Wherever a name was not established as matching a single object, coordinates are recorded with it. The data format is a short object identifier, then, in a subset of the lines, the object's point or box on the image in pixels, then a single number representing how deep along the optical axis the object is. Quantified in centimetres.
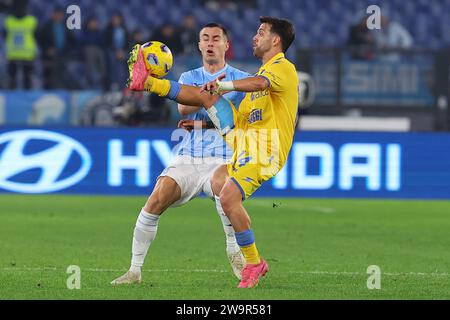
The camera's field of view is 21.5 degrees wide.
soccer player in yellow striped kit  877
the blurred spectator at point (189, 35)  2084
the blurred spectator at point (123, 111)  1892
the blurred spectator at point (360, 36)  2133
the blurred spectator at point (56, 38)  2098
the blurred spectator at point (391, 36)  2247
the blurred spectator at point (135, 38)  2086
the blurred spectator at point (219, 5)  2630
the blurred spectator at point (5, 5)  2517
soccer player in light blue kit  921
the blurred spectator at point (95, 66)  1950
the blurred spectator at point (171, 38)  2055
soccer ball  869
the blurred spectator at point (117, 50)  1947
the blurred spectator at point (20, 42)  2048
